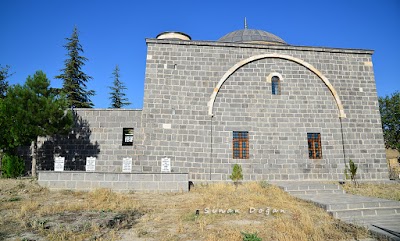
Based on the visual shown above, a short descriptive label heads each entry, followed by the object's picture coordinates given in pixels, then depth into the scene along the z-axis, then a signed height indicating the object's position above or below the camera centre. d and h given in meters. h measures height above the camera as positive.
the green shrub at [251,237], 4.83 -1.64
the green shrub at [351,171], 12.80 -0.92
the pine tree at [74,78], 25.86 +8.02
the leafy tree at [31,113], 10.96 +1.77
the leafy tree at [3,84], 23.08 +6.46
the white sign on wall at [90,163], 12.77 -0.54
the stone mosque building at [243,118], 13.11 +1.93
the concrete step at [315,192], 10.18 -1.56
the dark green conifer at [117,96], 35.62 +8.23
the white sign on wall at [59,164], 11.48 -0.51
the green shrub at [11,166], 11.80 -0.64
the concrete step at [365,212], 7.02 -1.67
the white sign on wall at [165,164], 12.64 -0.55
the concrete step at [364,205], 7.27 -1.53
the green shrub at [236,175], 12.18 -1.05
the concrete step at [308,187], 10.43 -1.41
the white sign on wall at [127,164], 12.77 -0.56
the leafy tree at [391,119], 30.84 +4.34
